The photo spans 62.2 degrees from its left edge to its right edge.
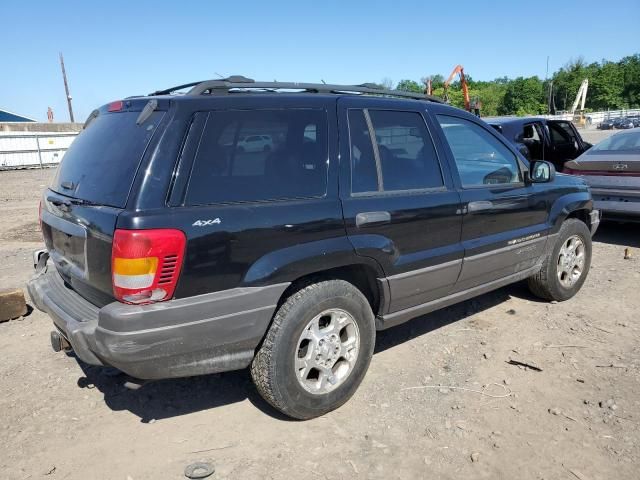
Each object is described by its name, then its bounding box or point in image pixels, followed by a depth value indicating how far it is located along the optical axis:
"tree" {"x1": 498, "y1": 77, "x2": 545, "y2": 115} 77.94
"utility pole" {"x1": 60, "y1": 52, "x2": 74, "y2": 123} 41.41
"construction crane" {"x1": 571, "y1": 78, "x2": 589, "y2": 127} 68.62
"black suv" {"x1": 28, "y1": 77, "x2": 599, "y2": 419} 2.62
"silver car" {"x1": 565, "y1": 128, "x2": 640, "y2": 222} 6.93
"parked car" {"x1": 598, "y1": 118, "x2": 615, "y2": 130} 45.84
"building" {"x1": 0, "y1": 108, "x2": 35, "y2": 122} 52.44
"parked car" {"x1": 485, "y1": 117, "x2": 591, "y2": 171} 9.46
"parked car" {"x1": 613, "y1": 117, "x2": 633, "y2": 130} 44.10
